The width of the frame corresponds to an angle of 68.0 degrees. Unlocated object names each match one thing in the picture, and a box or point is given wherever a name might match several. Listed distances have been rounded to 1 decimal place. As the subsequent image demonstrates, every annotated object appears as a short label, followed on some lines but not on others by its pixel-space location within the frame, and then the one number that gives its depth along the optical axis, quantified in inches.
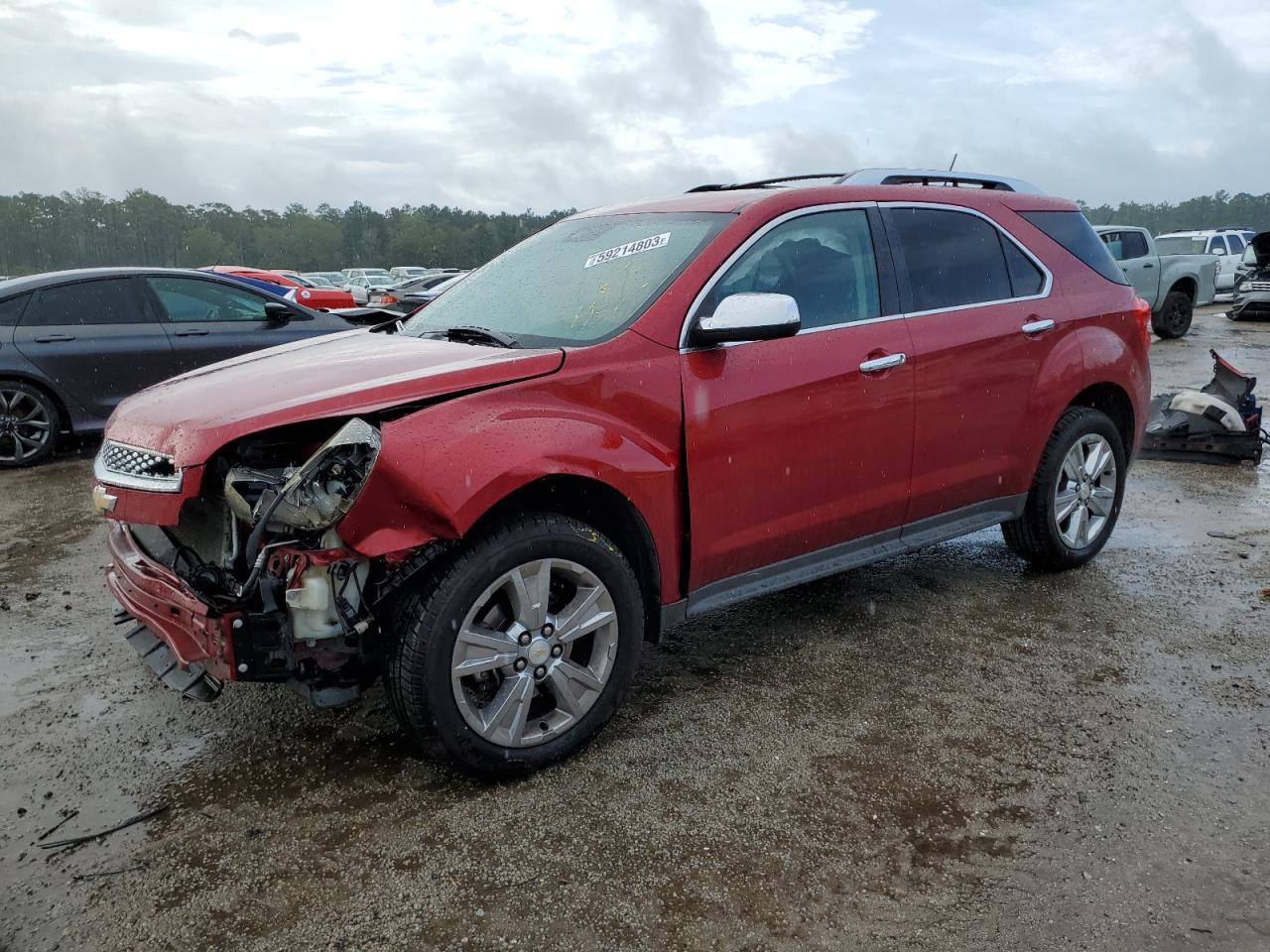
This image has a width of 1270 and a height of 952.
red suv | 101.0
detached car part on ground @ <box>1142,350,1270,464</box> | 271.1
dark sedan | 281.7
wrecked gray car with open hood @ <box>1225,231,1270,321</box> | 670.5
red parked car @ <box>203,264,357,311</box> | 631.8
